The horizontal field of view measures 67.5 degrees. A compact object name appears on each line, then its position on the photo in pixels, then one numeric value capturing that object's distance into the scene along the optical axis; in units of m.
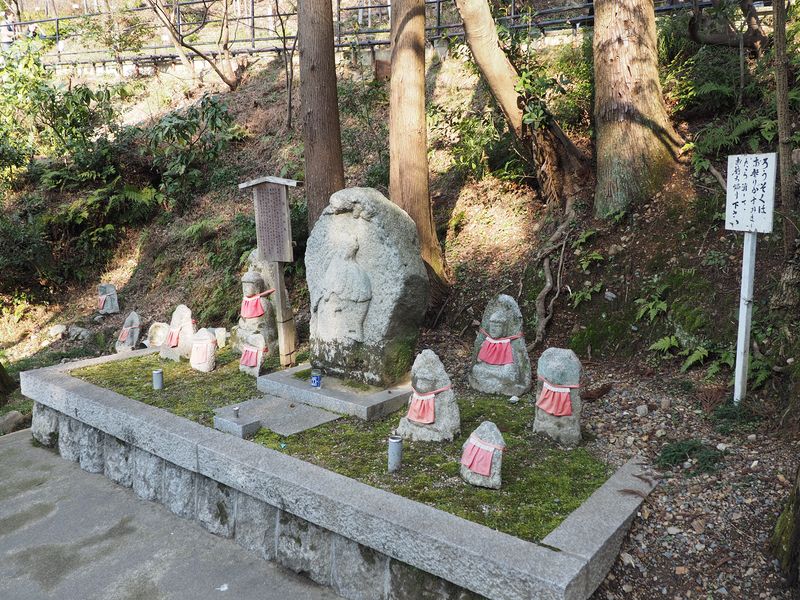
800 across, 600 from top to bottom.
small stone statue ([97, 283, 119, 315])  10.55
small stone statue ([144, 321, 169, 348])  7.41
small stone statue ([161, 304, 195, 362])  6.75
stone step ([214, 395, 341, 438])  4.64
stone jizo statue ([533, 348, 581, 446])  4.30
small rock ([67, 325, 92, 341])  9.95
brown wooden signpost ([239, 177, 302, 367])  6.15
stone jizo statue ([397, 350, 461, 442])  4.34
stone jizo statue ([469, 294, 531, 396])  5.38
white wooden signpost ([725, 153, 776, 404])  4.31
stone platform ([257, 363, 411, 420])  4.95
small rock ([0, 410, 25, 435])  6.57
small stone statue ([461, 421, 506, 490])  3.65
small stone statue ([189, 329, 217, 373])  6.32
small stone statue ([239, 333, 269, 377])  6.10
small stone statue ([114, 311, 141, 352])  7.61
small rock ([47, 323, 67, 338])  10.22
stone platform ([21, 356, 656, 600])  2.90
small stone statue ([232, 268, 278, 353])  6.53
